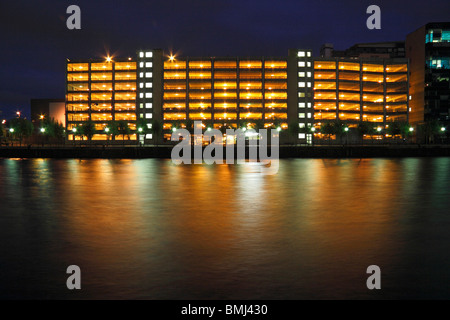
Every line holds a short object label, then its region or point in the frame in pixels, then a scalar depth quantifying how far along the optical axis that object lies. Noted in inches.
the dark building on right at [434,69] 6003.9
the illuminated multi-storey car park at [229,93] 6653.5
